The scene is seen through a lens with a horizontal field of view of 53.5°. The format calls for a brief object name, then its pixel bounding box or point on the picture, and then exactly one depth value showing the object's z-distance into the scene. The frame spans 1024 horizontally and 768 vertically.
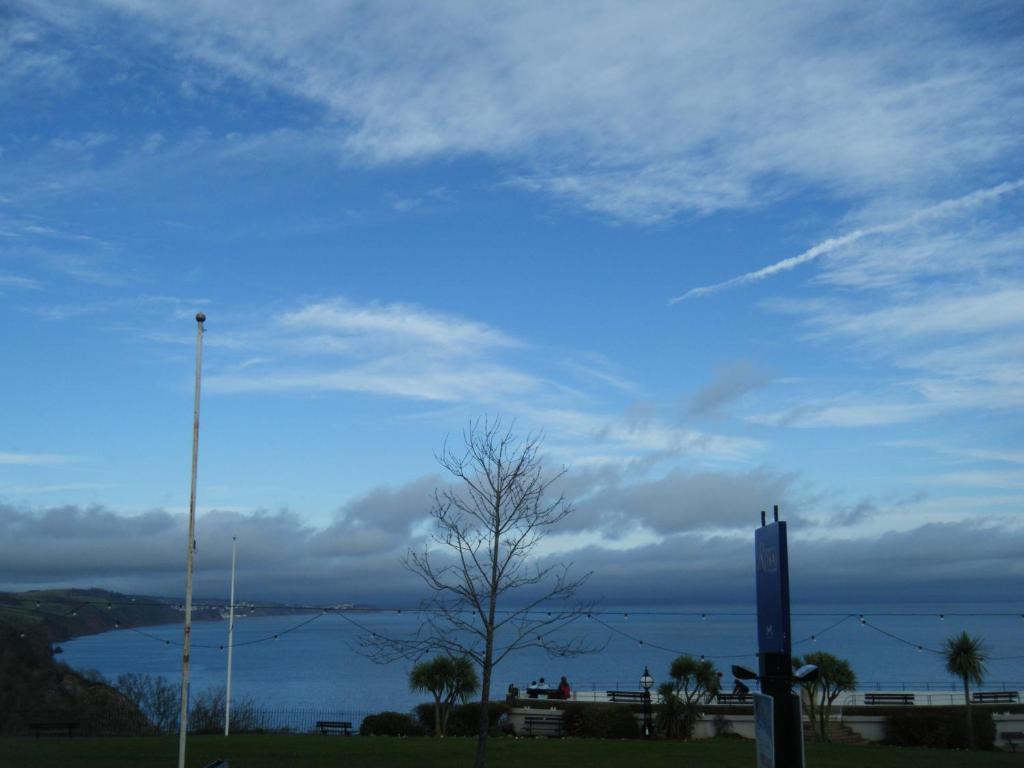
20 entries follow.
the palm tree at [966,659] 36.03
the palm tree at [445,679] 34.94
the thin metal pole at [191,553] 19.39
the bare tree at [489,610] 17.41
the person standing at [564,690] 43.38
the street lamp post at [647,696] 34.47
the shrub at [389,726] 36.75
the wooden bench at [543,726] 36.06
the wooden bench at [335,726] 37.16
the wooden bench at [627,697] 42.00
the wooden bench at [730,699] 41.43
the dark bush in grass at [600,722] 35.47
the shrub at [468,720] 37.78
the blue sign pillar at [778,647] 11.64
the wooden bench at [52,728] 33.91
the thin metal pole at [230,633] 34.16
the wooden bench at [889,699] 44.03
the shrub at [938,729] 35.56
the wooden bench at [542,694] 44.62
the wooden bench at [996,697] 45.00
